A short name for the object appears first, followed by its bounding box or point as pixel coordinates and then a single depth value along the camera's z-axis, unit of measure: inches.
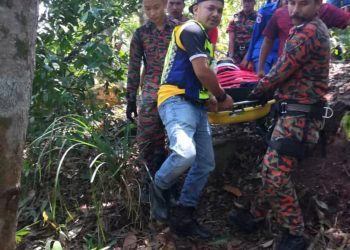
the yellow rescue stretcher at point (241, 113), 151.5
